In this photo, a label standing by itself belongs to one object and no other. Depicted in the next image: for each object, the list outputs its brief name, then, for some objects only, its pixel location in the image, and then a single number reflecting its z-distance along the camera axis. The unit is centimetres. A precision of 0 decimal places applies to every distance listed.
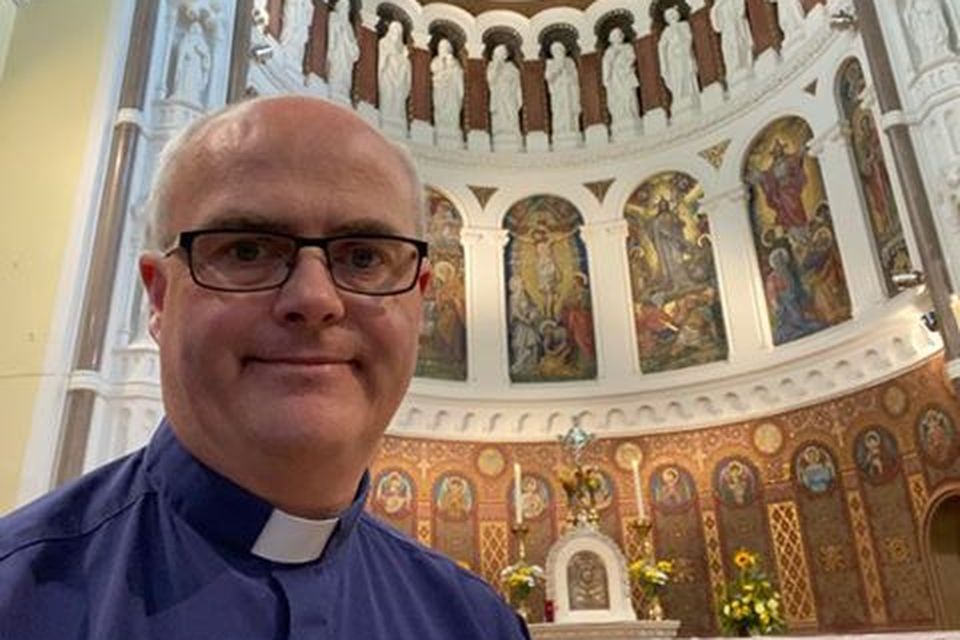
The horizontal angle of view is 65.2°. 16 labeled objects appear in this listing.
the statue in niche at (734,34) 1178
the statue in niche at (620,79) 1302
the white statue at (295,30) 1131
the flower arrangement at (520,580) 760
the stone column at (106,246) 462
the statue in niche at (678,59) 1252
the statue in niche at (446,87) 1316
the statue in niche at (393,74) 1276
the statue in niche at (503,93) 1333
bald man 85
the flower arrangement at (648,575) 779
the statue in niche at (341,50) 1216
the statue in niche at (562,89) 1334
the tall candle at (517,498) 960
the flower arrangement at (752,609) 749
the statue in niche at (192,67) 605
